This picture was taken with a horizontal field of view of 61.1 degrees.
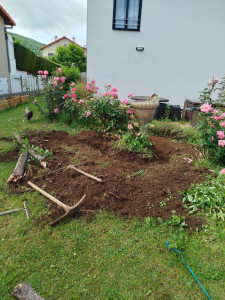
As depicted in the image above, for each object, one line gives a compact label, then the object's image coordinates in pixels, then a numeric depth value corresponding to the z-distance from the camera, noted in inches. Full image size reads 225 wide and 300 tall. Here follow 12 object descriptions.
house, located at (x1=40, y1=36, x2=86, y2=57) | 1807.9
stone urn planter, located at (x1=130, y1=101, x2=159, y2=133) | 190.9
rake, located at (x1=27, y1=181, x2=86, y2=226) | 90.2
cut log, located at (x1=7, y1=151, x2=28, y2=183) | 118.8
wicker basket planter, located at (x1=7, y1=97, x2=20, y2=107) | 336.8
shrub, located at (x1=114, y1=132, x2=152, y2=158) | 154.2
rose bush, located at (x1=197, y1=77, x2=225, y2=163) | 134.2
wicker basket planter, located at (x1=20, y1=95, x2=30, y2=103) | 374.3
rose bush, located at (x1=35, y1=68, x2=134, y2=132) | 190.4
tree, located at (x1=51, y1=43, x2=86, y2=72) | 1172.9
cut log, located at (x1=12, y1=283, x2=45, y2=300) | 59.0
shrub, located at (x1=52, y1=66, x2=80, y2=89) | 466.9
